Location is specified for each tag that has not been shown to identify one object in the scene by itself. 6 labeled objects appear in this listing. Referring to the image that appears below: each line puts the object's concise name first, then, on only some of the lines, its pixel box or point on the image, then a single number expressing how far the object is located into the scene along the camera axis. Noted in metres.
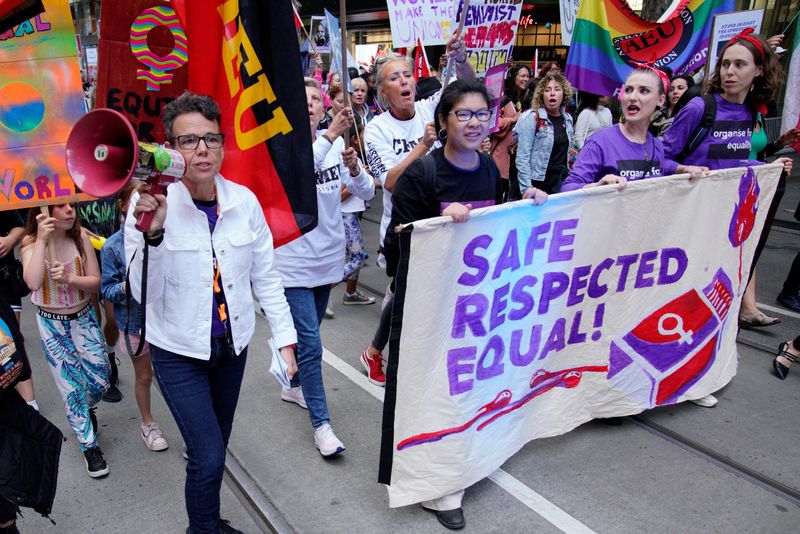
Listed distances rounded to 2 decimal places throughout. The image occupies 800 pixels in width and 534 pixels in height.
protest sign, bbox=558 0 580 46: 7.42
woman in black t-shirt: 3.04
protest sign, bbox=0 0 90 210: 2.81
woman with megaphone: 2.34
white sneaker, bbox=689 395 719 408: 3.99
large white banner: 2.79
